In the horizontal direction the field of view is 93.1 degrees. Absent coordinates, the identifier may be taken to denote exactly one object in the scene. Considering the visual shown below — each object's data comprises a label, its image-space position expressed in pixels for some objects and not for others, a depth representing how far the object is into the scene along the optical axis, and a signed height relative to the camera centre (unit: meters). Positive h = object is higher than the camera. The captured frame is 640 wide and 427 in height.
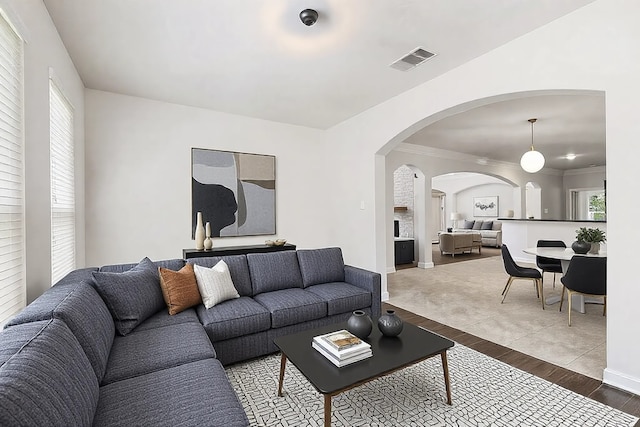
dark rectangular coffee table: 1.52 -0.84
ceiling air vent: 2.86 +1.52
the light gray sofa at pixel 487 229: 10.28 -0.62
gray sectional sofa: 1.00 -0.77
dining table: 3.64 -0.55
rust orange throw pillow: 2.41 -0.61
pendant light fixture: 5.09 +0.86
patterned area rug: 1.79 -1.22
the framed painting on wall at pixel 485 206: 11.60 +0.25
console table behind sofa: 3.66 -0.46
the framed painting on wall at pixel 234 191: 4.33 +0.35
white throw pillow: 2.56 -0.61
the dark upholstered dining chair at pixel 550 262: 4.37 -0.76
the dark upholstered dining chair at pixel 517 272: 3.91 -0.80
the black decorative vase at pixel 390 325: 1.99 -0.74
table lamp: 12.41 -0.23
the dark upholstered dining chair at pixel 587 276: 3.03 -0.66
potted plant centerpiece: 3.82 -0.40
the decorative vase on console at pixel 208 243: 3.86 -0.36
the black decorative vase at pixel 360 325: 1.95 -0.73
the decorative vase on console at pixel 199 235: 3.87 -0.26
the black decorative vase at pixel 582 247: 3.80 -0.46
